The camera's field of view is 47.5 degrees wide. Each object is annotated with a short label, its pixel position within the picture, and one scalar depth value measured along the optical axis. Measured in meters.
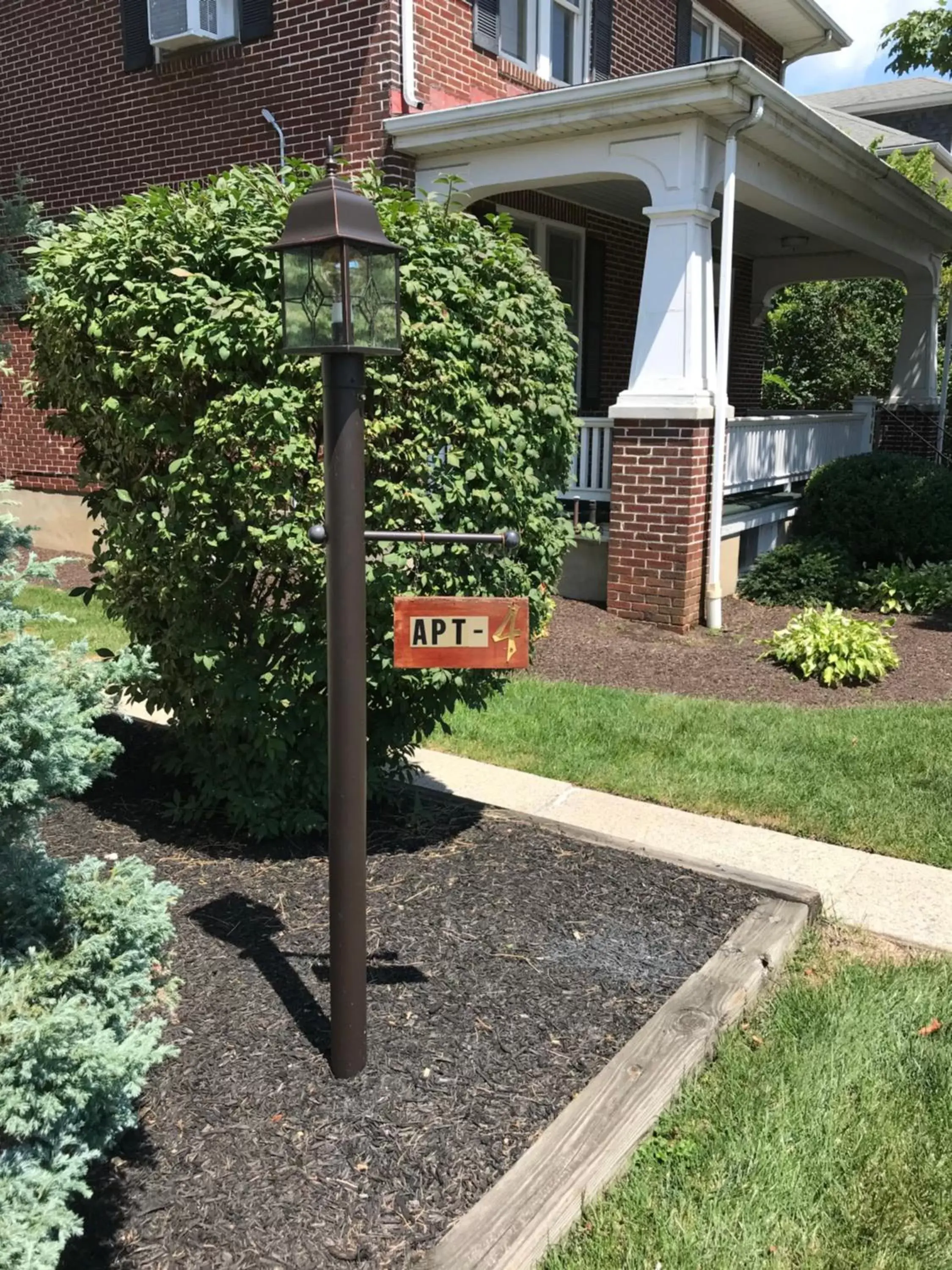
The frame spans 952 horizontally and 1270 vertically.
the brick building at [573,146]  7.92
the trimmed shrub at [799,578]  9.27
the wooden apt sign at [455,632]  2.59
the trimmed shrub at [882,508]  9.78
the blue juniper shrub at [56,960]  1.82
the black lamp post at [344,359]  2.42
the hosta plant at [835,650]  6.94
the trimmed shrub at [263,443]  3.48
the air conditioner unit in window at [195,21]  9.65
